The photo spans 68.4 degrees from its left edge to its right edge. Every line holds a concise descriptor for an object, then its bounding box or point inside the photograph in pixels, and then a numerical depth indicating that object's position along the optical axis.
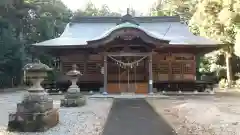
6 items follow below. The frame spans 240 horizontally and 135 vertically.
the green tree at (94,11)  25.14
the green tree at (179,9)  19.26
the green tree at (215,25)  12.06
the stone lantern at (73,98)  6.77
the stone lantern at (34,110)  3.92
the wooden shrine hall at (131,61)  10.47
